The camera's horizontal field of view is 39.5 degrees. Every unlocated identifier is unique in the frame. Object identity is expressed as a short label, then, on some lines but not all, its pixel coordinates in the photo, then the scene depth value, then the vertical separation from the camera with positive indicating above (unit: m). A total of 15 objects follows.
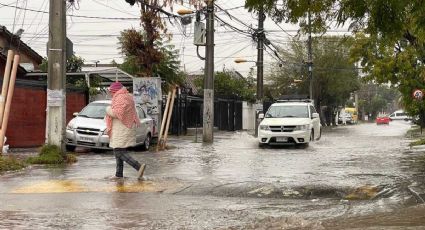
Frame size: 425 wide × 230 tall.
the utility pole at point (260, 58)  31.38 +2.88
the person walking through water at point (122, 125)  10.41 -0.26
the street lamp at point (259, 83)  31.44 +1.48
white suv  19.72 -0.48
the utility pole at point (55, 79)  12.95 +0.68
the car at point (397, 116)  95.19 -0.80
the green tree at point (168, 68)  27.33 +2.16
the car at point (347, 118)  74.66 -0.92
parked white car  16.30 -0.54
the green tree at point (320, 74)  57.06 +3.68
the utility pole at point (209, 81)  22.38 +1.10
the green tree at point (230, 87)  41.56 +1.66
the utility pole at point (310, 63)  46.88 +3.79
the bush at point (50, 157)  12.73 -1.01
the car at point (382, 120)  70.96 -1.09
